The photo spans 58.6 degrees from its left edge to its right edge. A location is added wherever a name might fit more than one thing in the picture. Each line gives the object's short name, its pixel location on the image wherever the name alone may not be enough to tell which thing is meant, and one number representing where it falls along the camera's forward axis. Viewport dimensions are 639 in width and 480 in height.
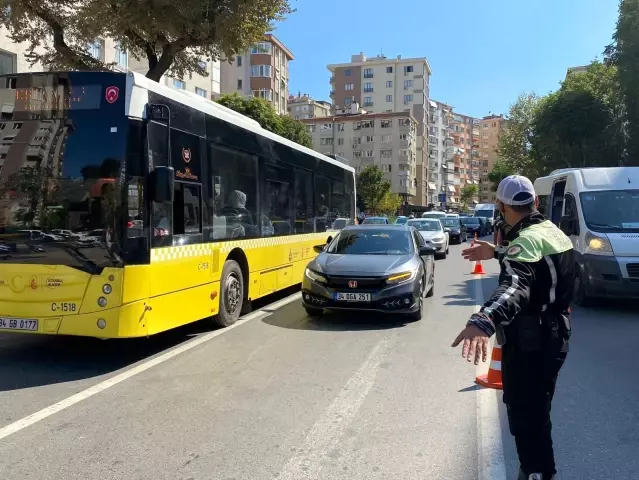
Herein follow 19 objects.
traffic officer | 2.79
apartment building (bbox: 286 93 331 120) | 101.75
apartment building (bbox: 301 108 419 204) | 84.00
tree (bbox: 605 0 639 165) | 33.34
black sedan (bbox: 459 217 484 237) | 41.03
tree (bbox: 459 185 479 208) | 128.50
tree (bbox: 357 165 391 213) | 66.38
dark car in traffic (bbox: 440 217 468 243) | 30.52
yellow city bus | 5.86
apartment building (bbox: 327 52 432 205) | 96.69
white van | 9.45
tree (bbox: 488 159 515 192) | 64.06
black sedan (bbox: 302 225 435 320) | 8.25
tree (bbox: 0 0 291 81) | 13.53
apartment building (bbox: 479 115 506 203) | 156.25
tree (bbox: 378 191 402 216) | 66.25
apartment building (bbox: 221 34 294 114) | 62.62
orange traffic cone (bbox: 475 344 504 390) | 4.88
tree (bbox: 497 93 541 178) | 61.58
